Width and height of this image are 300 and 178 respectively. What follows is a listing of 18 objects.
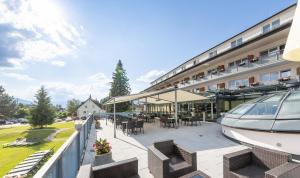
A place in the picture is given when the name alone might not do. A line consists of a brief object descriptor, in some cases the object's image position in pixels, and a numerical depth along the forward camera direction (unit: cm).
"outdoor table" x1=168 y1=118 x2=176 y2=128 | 1063
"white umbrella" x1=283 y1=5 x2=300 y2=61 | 66
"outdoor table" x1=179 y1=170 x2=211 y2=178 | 256
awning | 883
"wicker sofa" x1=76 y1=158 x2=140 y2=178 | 269
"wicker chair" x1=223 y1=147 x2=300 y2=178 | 283
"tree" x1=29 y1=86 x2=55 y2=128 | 2773
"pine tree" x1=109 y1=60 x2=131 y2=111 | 3311
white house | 4305
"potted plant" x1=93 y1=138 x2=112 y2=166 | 433
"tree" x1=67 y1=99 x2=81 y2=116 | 5066
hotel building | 1076
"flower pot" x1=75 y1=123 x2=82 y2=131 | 479
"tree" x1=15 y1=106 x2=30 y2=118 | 5590
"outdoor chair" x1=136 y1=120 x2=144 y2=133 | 867
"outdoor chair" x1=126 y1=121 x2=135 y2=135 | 848
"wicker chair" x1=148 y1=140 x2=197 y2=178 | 300
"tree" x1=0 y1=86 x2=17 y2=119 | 5082
